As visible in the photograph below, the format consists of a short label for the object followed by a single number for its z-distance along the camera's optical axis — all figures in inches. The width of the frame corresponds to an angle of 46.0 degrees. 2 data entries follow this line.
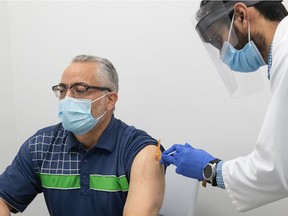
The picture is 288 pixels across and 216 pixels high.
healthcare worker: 39.3
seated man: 55.9
